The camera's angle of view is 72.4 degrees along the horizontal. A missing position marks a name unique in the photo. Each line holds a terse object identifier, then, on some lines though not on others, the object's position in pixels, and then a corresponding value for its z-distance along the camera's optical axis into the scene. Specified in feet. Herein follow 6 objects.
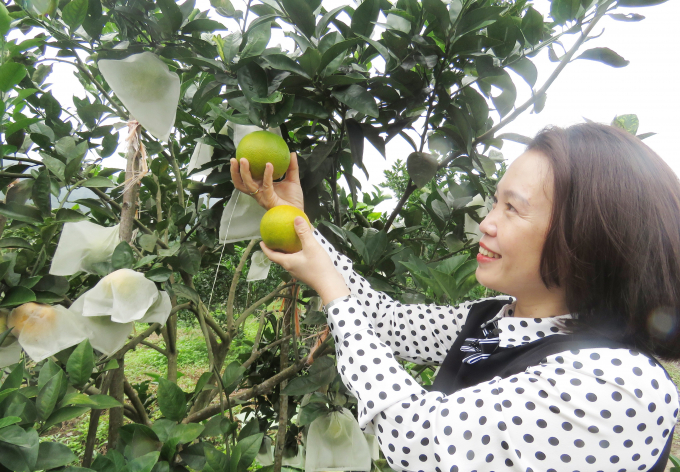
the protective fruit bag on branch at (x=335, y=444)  3.85
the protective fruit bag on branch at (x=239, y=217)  3.16
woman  1.94
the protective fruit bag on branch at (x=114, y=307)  2.60
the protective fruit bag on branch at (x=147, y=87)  2.64
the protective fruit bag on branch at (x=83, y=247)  2.70
